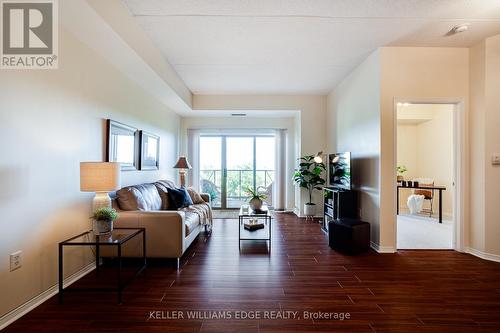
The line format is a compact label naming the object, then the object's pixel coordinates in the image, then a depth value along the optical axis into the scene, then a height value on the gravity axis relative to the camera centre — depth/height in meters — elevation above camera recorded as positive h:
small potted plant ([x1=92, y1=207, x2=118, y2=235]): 2.25 -0.47
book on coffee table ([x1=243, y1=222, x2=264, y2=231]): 4.23 -1.01
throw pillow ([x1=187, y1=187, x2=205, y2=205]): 4.58 -0.56
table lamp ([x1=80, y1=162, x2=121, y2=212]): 2.26 -0.09
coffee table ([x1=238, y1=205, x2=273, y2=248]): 3.65 -0.71
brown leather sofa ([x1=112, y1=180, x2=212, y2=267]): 2.75 -0.64
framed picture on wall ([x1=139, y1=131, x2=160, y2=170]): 4.04 +0.27
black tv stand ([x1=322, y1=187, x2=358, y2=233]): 3.91 -0.59
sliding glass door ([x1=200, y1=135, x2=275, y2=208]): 6.54 +0.04
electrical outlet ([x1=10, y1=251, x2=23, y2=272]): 1.86 -0.70
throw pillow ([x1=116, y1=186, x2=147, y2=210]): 2.96 -0.39
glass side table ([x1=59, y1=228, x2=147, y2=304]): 2.08 -0.67
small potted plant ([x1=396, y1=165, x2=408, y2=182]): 5.90 -0.11
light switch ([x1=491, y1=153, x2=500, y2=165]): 3.09 +0.09
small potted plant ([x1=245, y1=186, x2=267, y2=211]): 3.89 -0.56
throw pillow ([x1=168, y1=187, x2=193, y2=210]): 3.96 -0.52
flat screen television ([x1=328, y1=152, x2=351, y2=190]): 3.92 -0.07
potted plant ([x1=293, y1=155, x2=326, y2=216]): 5.41 -0.23
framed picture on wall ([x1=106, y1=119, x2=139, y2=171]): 3.06 +0.30
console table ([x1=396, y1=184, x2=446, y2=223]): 4.94 -0.44
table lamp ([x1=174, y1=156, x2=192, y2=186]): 5.23 +0.03
